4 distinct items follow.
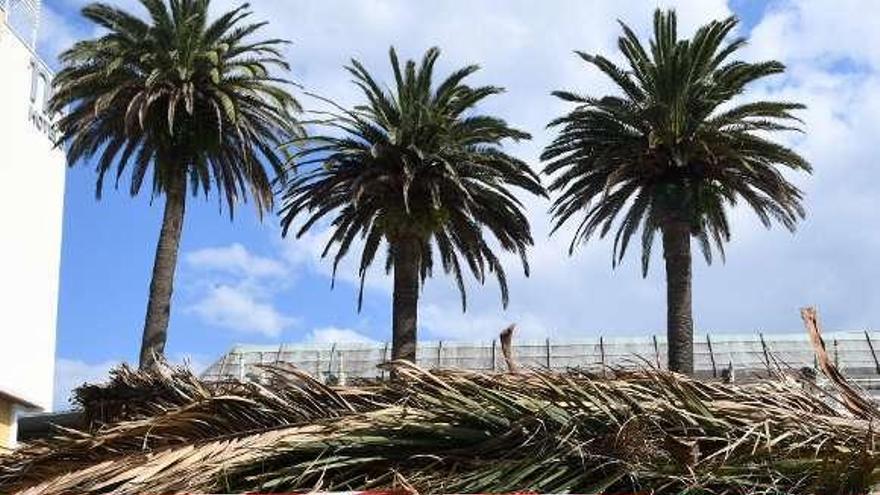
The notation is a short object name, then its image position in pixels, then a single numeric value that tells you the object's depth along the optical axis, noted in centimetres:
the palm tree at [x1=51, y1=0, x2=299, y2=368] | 2808
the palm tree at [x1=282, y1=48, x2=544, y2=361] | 2767
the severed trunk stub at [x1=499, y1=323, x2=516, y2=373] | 564
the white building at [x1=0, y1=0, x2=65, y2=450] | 3086
